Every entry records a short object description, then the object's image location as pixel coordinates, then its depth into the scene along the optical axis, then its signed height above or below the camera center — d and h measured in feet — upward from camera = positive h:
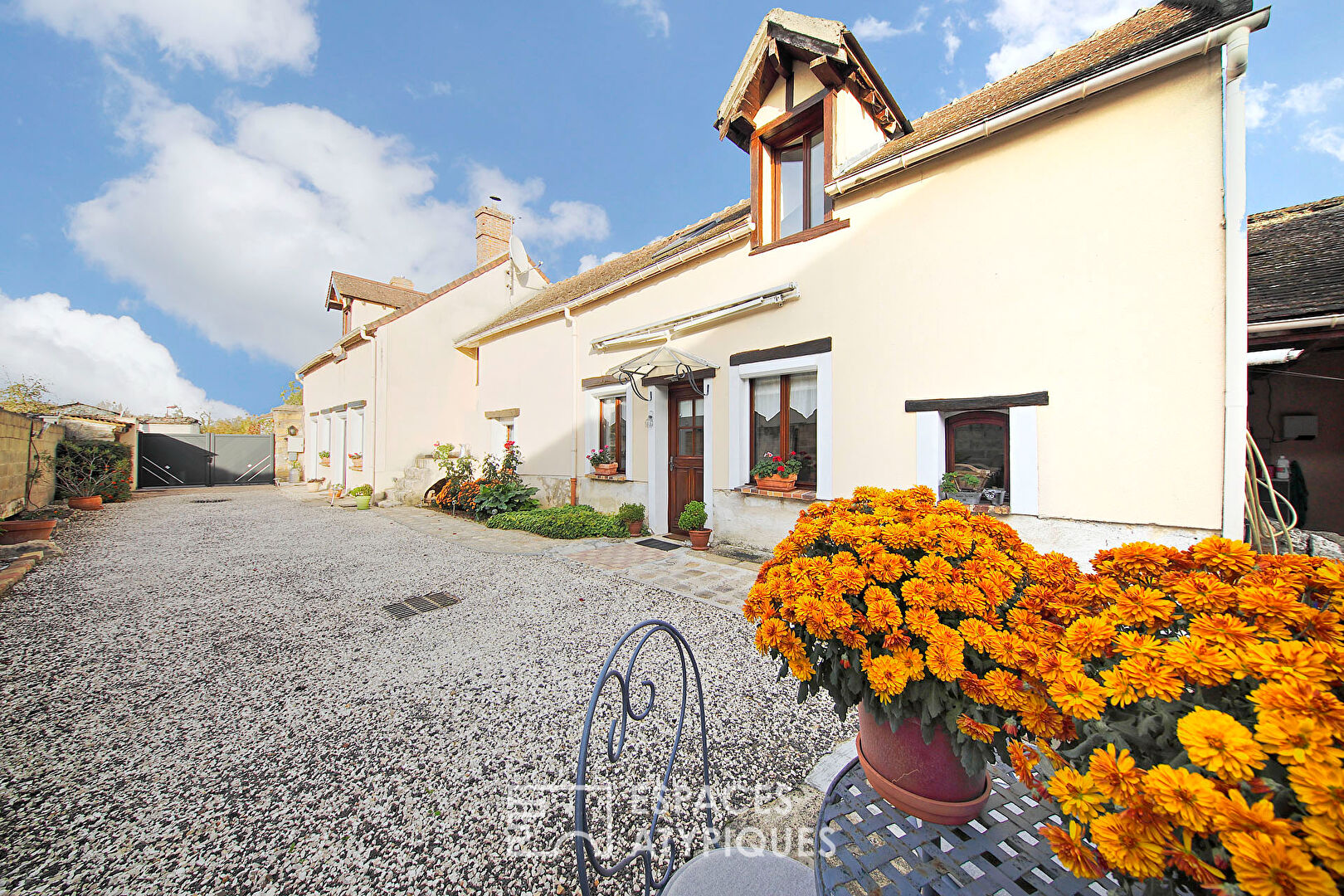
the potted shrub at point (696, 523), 21.84 -3.17
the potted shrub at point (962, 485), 15.19 -0.87
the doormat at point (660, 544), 22.86 -4.39
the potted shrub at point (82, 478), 33.72 -1.97
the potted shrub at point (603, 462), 27.73 -0.35
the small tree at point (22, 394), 53.26 +6.66
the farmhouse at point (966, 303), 12.05 +5.45
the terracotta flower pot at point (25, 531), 21.94 -3.78
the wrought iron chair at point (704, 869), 5.01 -4.72
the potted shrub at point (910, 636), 4.37 -1.79
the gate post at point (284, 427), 61.21 +3.53
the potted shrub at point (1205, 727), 2.28 -1.57
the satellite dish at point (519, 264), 43.65 +18.10
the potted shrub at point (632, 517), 25.63 -3.29
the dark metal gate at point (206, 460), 55.93 -0.82
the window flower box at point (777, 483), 19.30 -1.07
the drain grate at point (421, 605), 14.80 -4.94
